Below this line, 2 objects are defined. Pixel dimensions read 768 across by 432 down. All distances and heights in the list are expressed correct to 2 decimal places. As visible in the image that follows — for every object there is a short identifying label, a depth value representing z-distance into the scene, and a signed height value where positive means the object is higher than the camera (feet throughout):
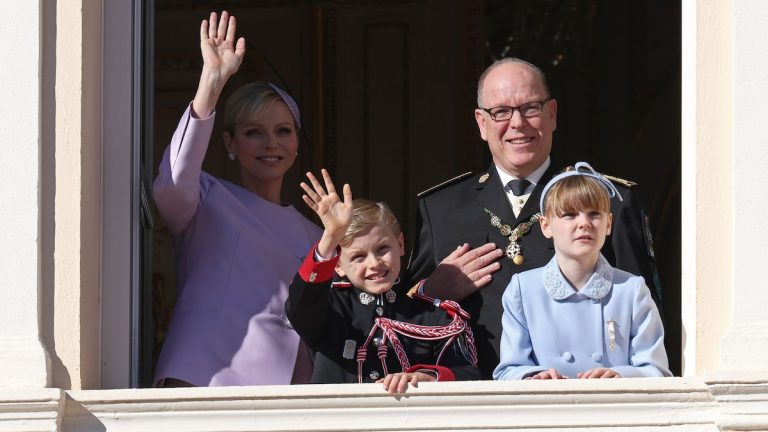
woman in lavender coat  43.68 -0.59
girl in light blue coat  41.70 -1.28
